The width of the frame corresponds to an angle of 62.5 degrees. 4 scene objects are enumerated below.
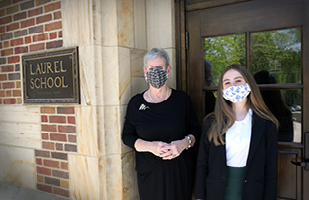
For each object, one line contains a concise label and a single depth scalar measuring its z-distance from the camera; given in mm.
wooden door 2232
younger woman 1844
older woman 2277
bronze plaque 2604
